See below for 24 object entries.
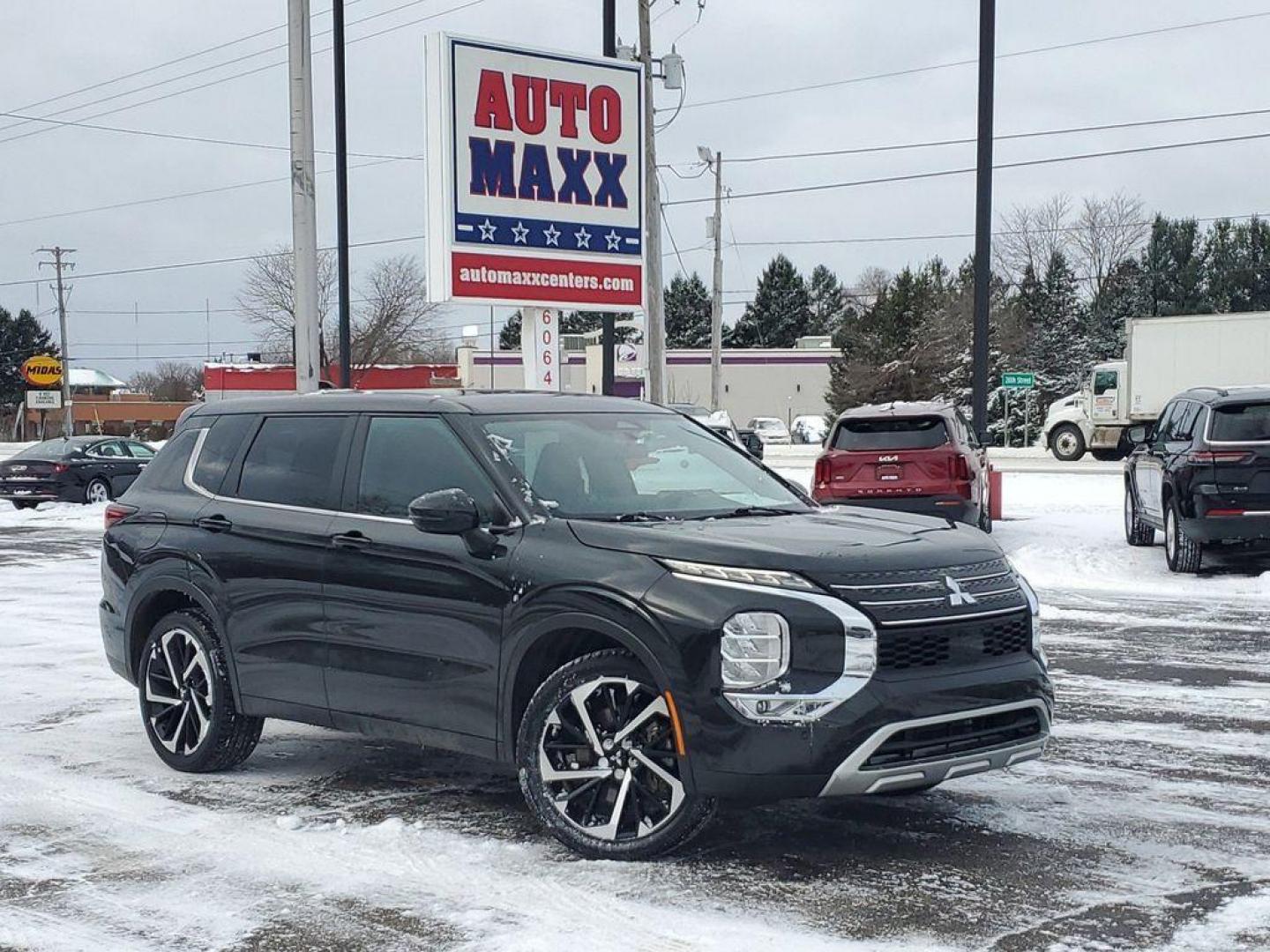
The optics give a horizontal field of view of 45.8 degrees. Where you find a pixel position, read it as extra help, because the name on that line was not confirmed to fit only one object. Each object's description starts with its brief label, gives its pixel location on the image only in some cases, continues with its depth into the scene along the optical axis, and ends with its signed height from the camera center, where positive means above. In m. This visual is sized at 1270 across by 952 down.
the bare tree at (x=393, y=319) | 78.56 +3.99
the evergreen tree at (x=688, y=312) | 108.56 +5.73
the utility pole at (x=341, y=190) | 26.56 +3.68
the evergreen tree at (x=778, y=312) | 112.00 +5.86
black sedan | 28.72 -1.44
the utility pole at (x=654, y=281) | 28.75 +2.13
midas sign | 69.31 +1.25
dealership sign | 17.66 +2.63
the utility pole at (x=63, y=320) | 71.25 +4.23
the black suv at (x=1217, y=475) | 13.85 -0.83
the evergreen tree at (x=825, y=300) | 115.50 +7.13
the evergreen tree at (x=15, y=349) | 111.56 +3.63
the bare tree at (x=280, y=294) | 78.50 +5.33
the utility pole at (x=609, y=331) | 22.55 +0.92
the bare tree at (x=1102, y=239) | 83.06 +8.19
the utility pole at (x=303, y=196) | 20.98 +2.82
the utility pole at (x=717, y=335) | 47.84 +1.80
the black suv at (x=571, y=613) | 5.18 -0.85
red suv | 16.23 -0.81
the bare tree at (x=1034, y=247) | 84.12 +7.92
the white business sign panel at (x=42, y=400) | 65.56 -0.13
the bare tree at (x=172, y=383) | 124.94 +1.28
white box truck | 38.81 +0.77
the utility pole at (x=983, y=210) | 19.88 +2.38
